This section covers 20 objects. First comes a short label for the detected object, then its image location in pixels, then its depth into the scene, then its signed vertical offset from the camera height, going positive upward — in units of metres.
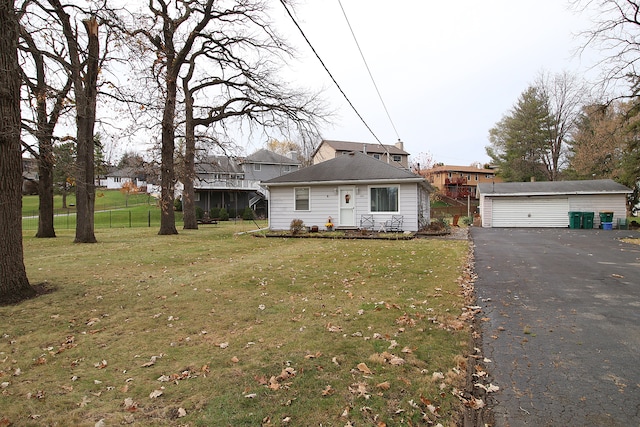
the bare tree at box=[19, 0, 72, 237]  8.31 +3.37
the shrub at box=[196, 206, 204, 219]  35.64 +0.11
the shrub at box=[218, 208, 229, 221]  35.72 -0.10
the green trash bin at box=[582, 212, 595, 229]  23.15 -0.49
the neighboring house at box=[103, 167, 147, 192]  66.11 +6.26
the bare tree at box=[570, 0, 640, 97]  16.45 +7.41
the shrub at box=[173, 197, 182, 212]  40.62 +1.01
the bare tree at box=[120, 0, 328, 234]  17.11 +6.28
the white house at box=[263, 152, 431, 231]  17.25 +0.90
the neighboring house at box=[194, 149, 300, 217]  37.83 +2.93
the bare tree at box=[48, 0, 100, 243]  11.50 +3.52
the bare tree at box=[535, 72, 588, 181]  39.72 +8.81
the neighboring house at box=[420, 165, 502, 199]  51.05 +4.98
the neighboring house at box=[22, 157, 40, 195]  43.16 +3.16
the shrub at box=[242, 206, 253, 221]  36.66 -0.02
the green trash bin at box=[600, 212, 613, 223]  22.52 -0.34
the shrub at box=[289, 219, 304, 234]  17.34 -0.59
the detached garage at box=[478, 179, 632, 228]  23.42 +0.63
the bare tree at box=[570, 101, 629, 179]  30.61 +5.22
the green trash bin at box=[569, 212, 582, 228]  23.41 -0.49
